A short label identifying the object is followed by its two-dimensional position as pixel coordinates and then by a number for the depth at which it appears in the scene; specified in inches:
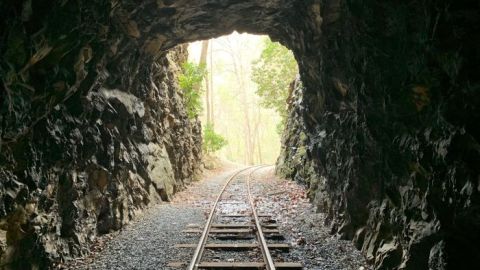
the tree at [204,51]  1115.7
